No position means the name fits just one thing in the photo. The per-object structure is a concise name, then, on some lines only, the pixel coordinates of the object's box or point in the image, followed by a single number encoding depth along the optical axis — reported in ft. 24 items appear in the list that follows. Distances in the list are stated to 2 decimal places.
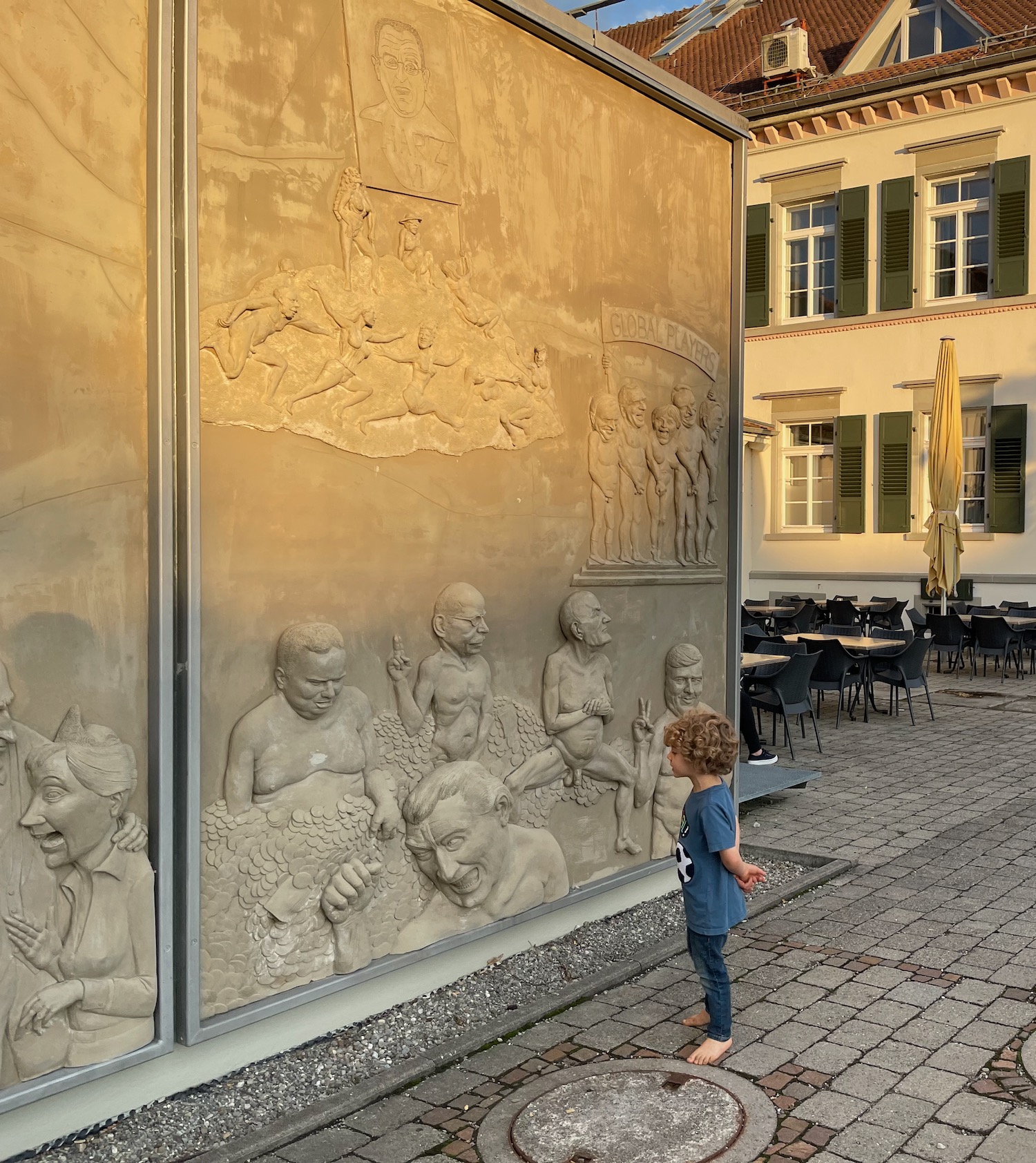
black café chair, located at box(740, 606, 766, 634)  53.83
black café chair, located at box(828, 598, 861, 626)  57.31
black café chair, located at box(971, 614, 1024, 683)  50.90
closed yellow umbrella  50.62
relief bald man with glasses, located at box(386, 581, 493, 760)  14.62
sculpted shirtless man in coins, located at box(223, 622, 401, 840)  12.78
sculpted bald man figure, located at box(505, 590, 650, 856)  16.81
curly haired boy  13.21
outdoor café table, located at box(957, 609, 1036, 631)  52.35
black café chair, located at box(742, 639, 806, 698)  33.42
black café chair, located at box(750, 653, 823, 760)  33.83
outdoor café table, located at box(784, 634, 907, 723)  40.63
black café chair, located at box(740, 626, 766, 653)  41.09
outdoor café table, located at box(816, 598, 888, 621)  59.31
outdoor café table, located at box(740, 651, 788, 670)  32.94
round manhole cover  11.34
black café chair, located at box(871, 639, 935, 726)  39.83
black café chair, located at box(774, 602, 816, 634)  53.21
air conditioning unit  74.13
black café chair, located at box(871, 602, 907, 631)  59.00
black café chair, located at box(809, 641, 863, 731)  38.32
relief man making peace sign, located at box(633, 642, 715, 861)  18.84
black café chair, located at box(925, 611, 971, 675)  51.98
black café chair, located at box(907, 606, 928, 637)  53.93
